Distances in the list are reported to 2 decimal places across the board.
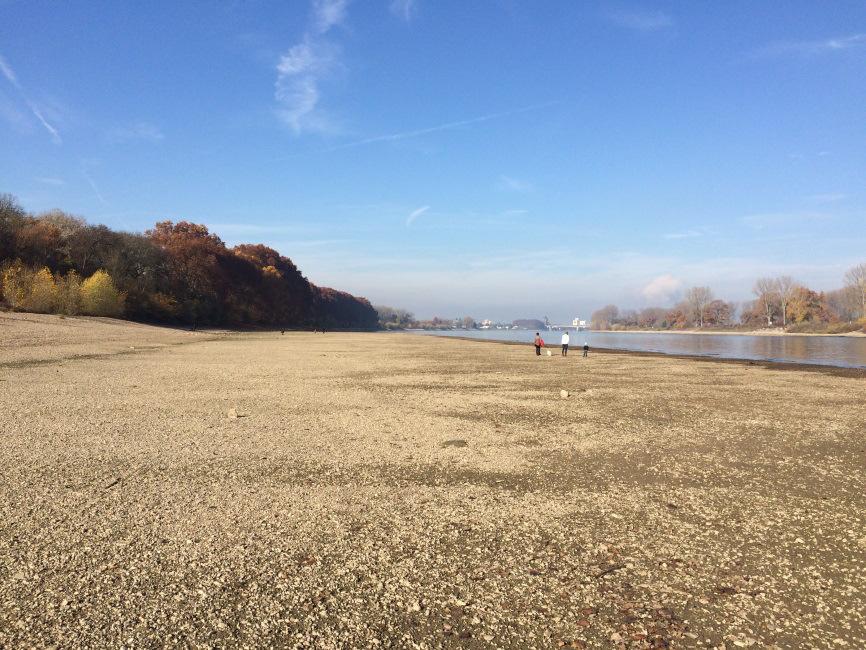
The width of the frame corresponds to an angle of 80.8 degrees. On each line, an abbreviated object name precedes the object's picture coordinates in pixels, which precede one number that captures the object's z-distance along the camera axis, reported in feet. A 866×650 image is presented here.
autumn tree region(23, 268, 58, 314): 160.66
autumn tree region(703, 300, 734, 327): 571.69
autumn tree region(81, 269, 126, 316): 175.73
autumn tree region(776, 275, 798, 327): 426.92
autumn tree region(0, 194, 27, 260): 183.21
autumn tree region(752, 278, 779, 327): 447.63
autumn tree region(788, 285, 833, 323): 412.36
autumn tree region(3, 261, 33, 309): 159.94
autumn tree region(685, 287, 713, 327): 577.43
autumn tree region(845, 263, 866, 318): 387.55
